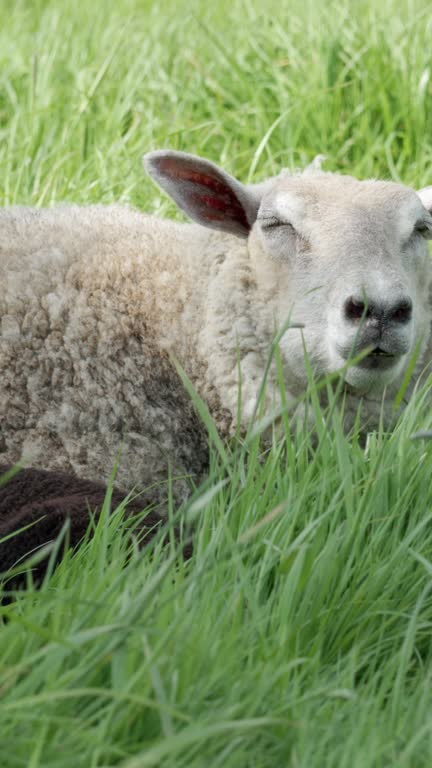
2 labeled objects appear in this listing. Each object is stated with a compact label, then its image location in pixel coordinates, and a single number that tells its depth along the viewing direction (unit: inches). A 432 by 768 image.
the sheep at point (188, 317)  259.9
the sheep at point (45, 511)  202.4
